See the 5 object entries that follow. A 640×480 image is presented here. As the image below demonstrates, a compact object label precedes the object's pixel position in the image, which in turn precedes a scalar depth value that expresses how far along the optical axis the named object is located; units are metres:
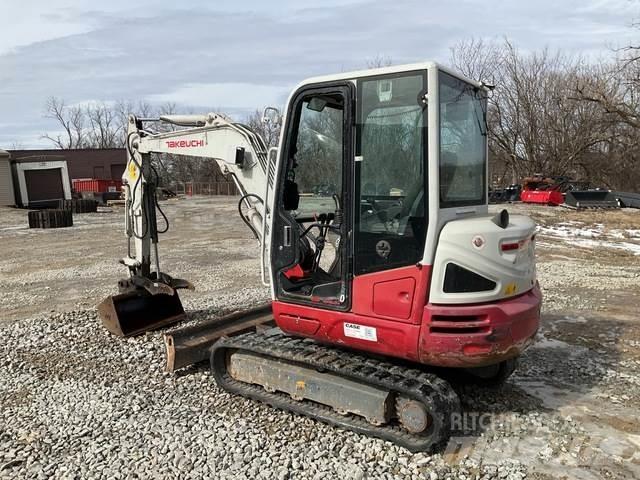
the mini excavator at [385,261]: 3.52
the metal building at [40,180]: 28.94
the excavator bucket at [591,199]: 20.64
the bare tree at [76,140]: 66.50
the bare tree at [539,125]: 29.42
